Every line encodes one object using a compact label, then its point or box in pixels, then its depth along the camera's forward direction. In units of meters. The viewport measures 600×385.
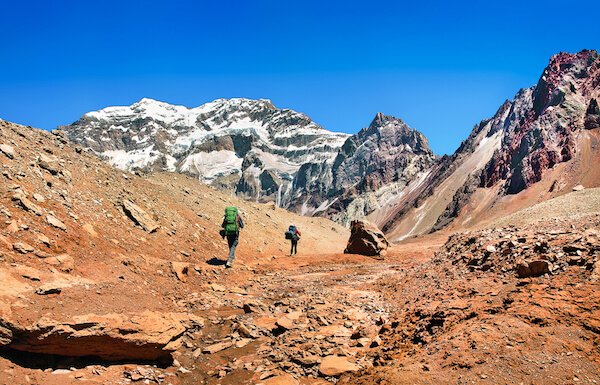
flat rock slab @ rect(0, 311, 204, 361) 6.90
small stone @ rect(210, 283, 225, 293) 14.46
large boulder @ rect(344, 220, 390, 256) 29.39
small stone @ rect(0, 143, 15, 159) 14.83
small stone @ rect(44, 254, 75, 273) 10.60
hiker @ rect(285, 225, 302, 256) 27.66
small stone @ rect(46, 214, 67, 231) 12.67
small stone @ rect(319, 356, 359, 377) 7.68
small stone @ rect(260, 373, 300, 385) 7.48
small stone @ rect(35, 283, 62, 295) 7.88
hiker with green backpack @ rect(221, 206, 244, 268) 18.47
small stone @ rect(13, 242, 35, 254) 10.25
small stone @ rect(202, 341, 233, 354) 9.09
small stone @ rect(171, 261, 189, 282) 14.13
